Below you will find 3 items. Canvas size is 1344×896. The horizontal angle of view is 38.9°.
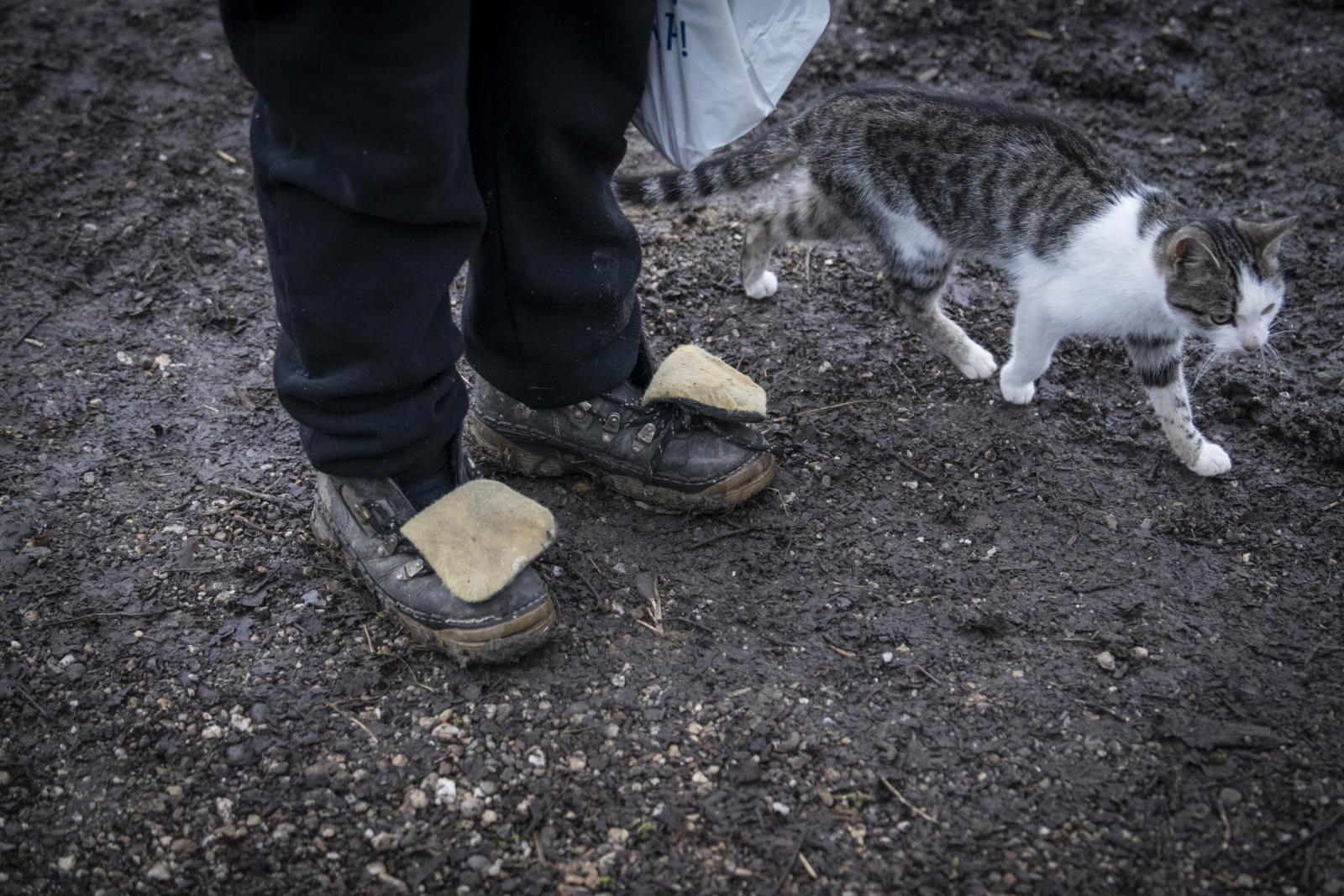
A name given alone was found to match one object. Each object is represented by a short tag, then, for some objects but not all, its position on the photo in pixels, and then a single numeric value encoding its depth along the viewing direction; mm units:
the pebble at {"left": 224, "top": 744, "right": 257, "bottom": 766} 1443
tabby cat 1659
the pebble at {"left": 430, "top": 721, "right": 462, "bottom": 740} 1457
